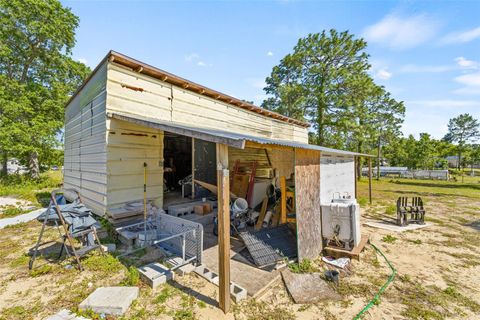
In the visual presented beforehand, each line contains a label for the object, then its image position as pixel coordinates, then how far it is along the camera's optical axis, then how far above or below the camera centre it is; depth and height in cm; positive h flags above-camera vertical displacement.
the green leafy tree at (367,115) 1822 +488
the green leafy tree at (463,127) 3812 +701
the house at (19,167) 1539 -49
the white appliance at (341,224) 471 -147
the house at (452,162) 5306 +31
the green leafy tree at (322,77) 1883 +836
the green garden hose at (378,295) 292 -220
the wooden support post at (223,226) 291 -94
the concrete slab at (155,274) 343 -200
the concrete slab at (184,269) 375 -204
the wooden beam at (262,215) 596 -166
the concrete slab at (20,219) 676 -206
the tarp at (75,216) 409 -114
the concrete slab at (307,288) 328 -218
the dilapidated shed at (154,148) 453 +35
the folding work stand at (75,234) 386 -147
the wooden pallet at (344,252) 460 -208
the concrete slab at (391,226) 684 -225
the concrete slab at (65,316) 267 -208
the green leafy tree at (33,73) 1269 +638
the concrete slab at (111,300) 280 -202
